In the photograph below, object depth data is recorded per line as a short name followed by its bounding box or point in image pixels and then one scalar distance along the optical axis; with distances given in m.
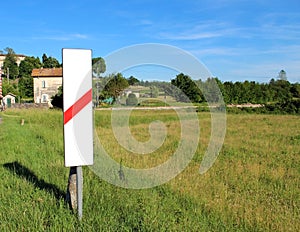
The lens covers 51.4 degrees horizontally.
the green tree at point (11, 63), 76.22
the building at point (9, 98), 40.62
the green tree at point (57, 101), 33.89
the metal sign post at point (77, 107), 2.89
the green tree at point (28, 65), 72.81
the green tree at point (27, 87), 55.97
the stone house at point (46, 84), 47.78
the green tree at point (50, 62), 74.44
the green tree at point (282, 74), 57.00
